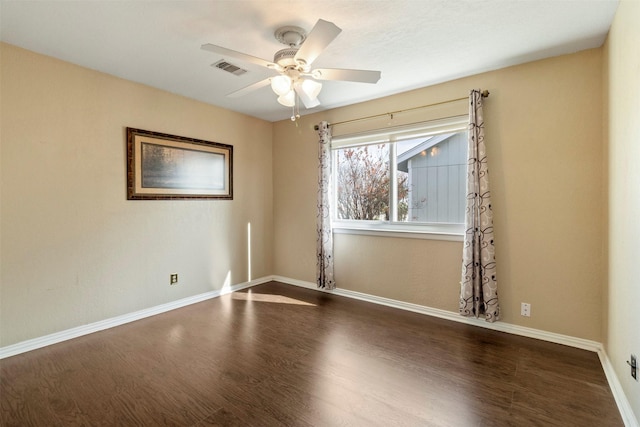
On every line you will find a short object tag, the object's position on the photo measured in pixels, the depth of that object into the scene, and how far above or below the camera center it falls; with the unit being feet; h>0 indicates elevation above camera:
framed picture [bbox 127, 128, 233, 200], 10.67 +1.85
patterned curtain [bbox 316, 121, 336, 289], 13.26 +0.03
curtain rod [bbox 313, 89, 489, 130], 9.53 +3.84
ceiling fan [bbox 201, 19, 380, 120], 6.08 +3.27
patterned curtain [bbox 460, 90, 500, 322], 9.37 -0.73
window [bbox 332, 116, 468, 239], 10.75 +1.37
